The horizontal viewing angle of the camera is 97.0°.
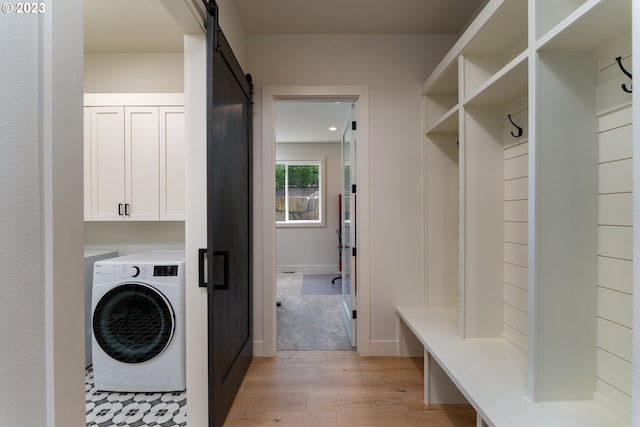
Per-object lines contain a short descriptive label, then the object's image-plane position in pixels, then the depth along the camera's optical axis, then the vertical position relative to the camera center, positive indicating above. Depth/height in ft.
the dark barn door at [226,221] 4.79 -0.14
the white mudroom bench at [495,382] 3.54 -2.58
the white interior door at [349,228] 8.71 -0.49
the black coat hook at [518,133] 5.35 +1.56
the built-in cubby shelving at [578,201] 3.51 +0.15
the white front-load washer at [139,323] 6.38 -2.47
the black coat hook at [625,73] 3.37 +1.67
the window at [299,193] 19.98 +1.46
